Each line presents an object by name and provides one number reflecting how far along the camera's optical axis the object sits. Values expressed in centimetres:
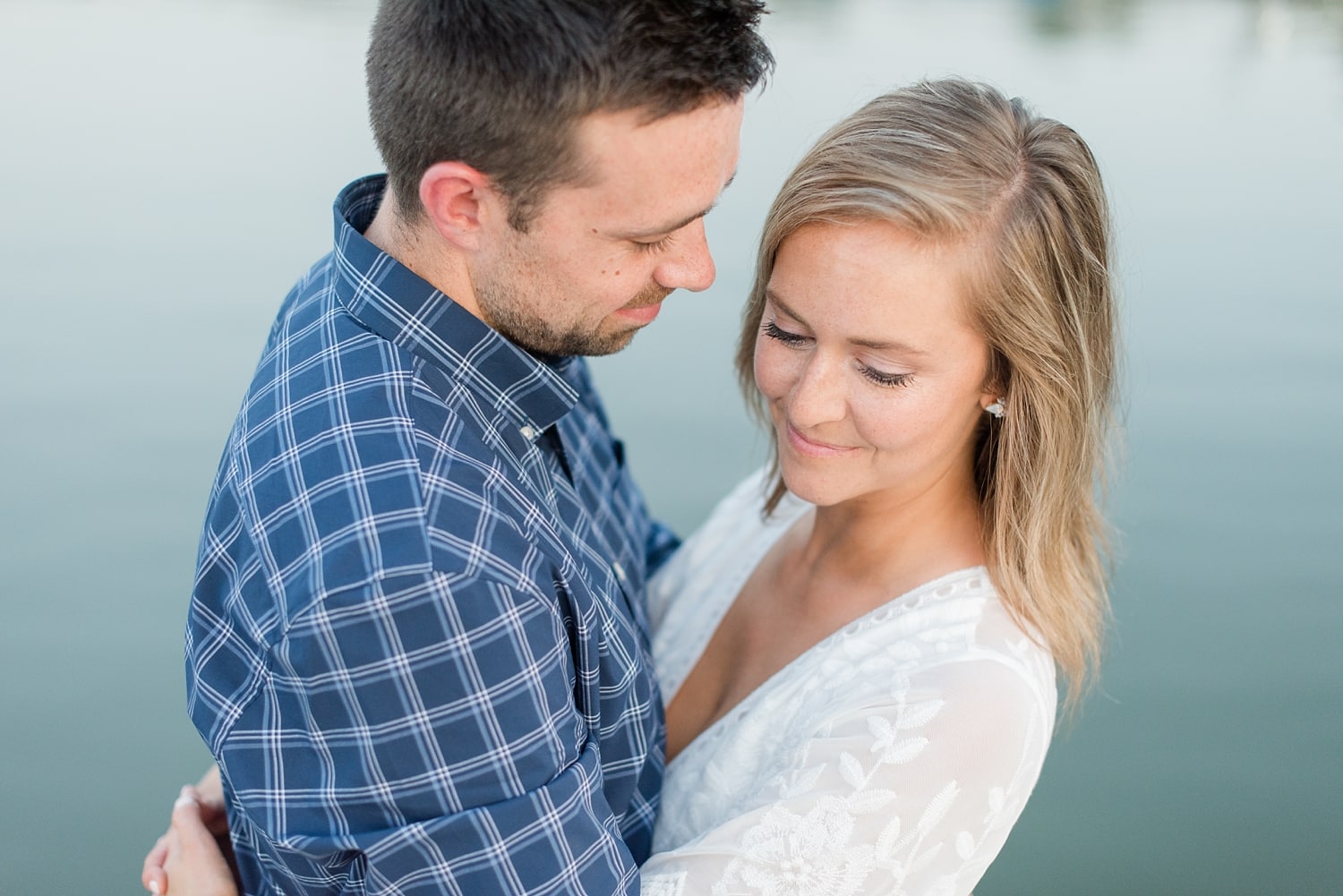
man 128
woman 149
